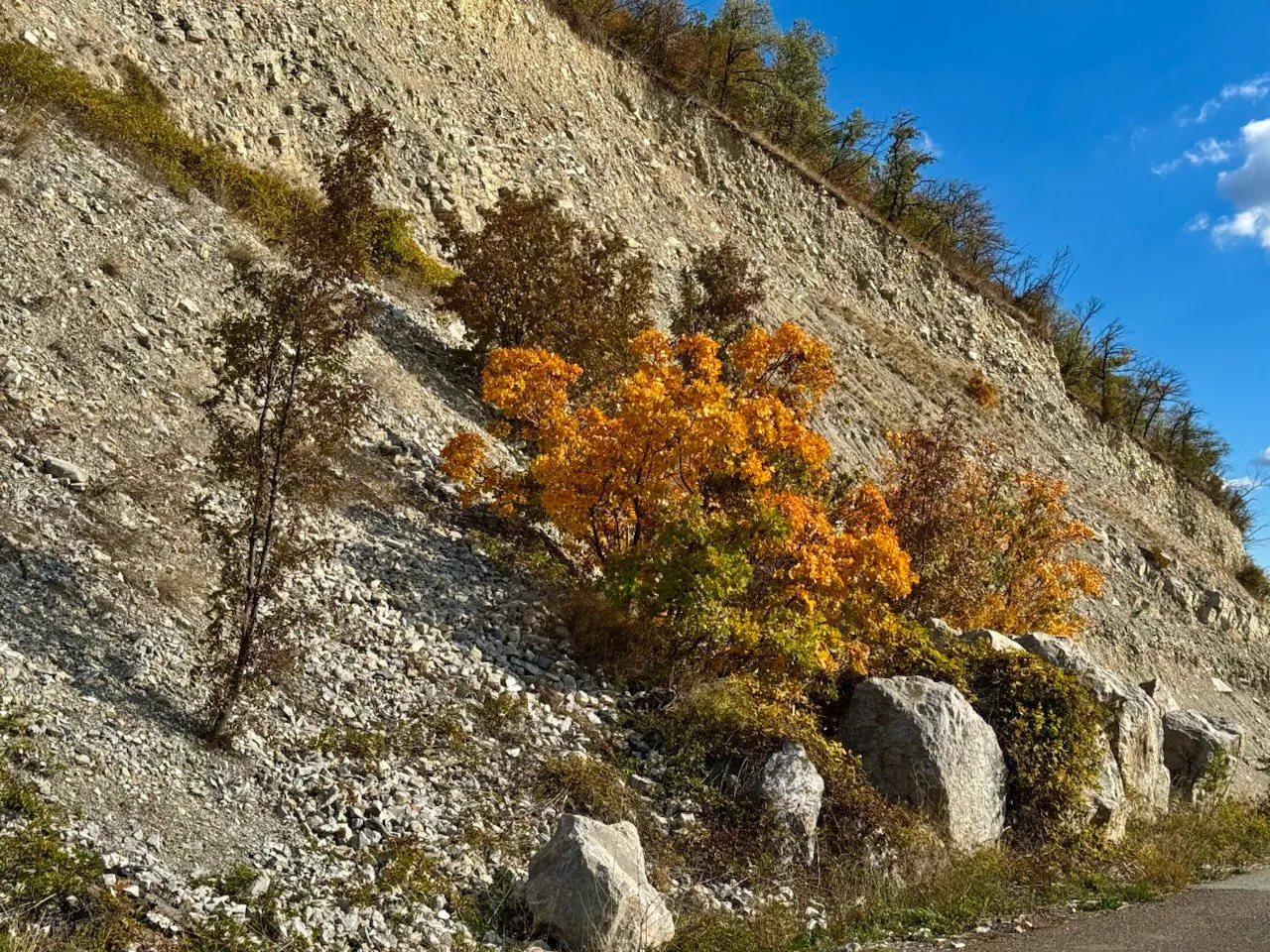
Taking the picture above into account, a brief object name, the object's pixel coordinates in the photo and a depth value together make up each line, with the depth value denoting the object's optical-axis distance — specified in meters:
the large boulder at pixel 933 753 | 9.33
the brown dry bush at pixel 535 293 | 15.11
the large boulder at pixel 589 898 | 6.20
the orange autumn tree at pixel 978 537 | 14.73
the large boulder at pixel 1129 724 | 11.48
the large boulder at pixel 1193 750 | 13.41
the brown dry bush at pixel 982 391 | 31.75
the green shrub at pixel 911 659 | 10.84
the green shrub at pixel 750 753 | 8.70
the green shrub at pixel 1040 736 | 9.95
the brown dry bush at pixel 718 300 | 18.34
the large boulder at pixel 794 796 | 8.27
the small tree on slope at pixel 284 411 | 7.17
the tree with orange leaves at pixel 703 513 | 9.82
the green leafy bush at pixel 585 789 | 7.93
